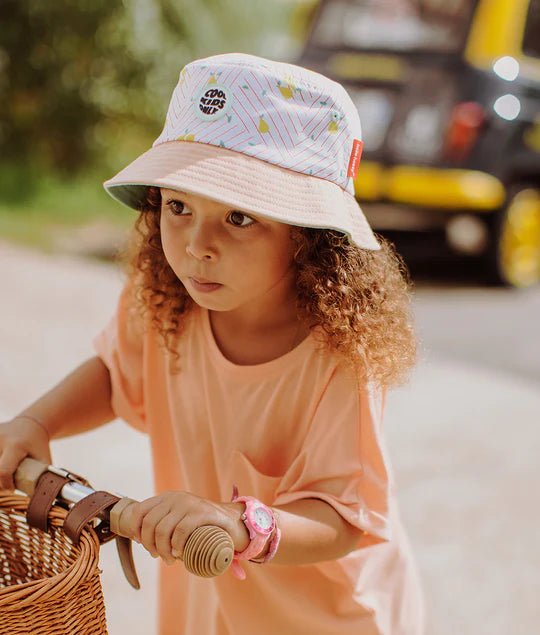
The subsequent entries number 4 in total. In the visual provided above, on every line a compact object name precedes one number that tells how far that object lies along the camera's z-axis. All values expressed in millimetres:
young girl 1271
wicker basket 1065
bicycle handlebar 1062
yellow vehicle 5469
